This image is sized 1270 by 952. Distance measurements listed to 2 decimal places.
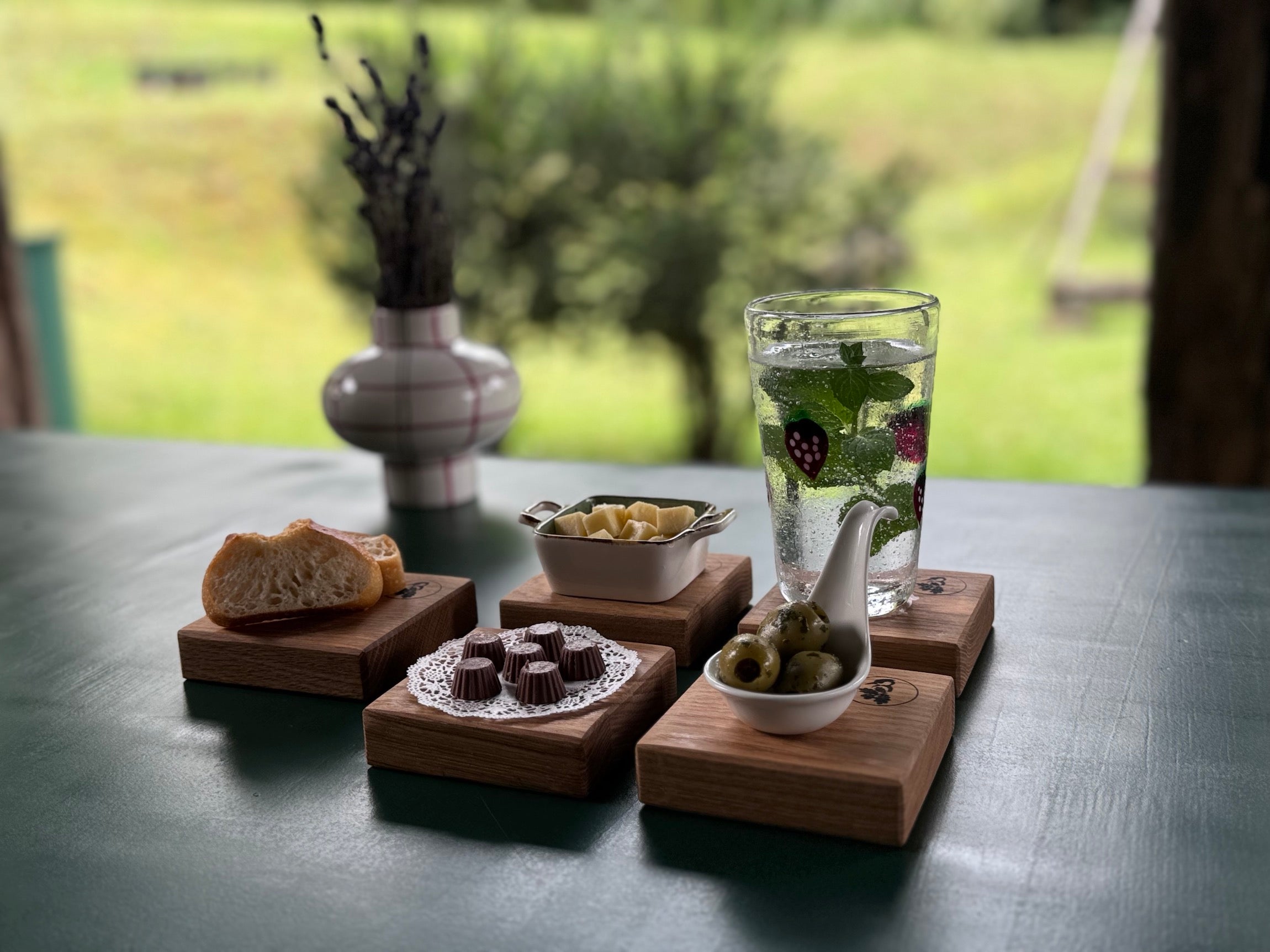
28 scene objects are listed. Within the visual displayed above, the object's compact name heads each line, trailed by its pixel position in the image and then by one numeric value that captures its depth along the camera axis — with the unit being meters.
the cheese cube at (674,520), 1.07
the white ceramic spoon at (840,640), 0.76
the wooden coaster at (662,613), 1.01
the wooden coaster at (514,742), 0.80
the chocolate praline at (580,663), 0.87
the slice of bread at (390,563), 1.08
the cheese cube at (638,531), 1.05
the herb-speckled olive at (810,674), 0.77
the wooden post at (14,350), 3.56
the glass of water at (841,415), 0.91
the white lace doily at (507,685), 0.83
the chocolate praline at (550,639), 0.88
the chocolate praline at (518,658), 0.86
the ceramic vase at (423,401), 1.47
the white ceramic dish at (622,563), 1.02
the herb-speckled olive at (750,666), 0.77
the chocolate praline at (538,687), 0.84
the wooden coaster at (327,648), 0.97
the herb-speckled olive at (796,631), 0.80
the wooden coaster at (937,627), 0.93
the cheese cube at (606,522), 1.06
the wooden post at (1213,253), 2.33
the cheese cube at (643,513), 1.08
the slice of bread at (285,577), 1.01
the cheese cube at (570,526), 1.06
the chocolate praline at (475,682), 0.85
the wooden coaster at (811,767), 0.73
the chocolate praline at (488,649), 0.89
